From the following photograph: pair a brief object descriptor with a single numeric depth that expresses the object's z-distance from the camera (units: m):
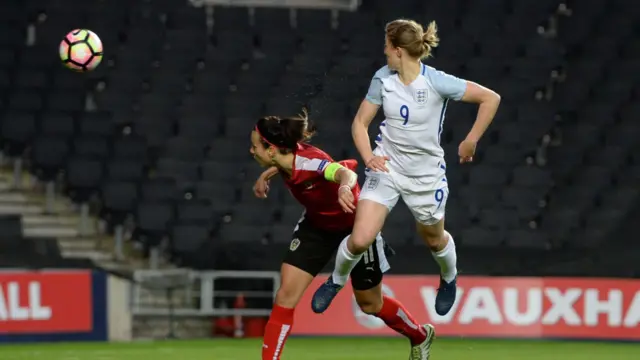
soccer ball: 23.86
